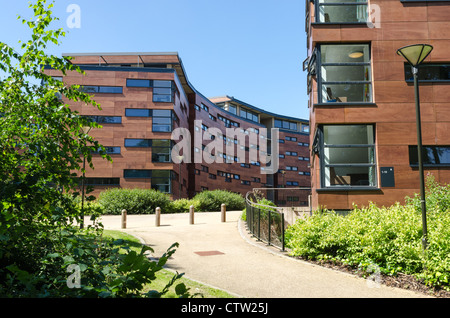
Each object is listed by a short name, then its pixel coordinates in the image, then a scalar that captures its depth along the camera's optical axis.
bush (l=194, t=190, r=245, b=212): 33.31
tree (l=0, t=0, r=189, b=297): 3.18
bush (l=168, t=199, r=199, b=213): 29.36
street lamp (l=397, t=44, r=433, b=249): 7.62
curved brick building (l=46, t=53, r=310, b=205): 36.50
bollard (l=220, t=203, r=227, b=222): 20.08
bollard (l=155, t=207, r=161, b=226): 18.38
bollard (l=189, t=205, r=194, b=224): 19.20
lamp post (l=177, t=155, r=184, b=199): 37.59
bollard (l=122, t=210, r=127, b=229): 17.31
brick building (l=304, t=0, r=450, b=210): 14.18
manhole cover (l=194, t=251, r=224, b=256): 10.41
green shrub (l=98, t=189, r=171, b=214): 26.56
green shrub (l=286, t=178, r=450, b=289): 7.15
